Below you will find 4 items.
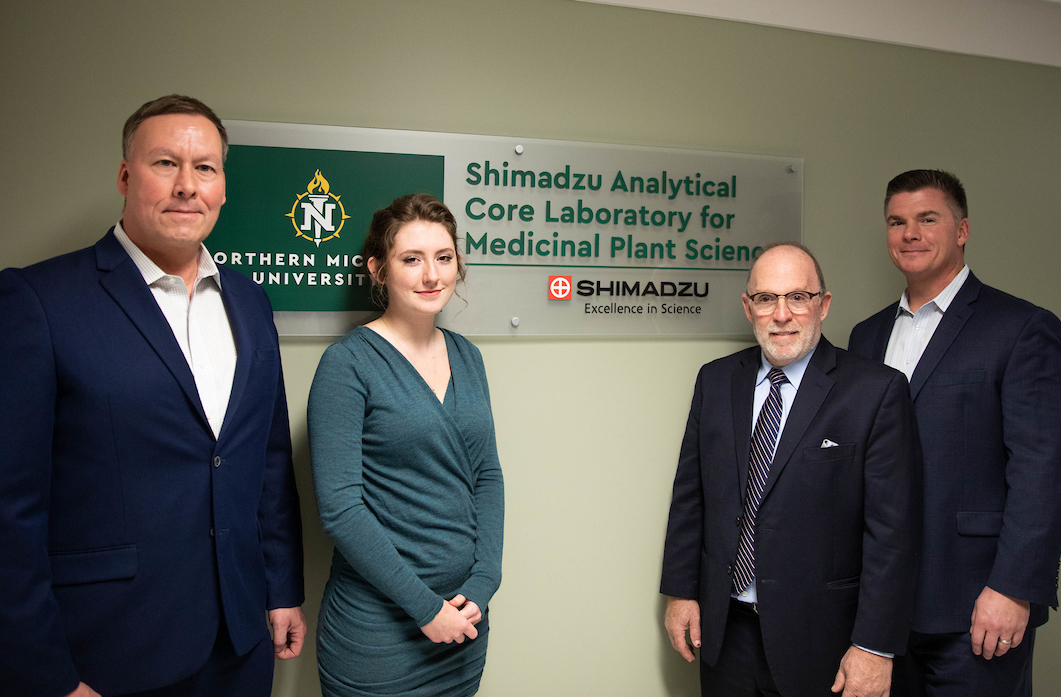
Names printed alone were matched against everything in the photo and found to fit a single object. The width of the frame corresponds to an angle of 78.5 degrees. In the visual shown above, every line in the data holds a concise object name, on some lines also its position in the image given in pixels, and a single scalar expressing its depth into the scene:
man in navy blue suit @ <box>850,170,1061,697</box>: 1.72
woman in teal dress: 1.49
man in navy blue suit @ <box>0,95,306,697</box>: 1.17
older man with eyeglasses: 1.63
